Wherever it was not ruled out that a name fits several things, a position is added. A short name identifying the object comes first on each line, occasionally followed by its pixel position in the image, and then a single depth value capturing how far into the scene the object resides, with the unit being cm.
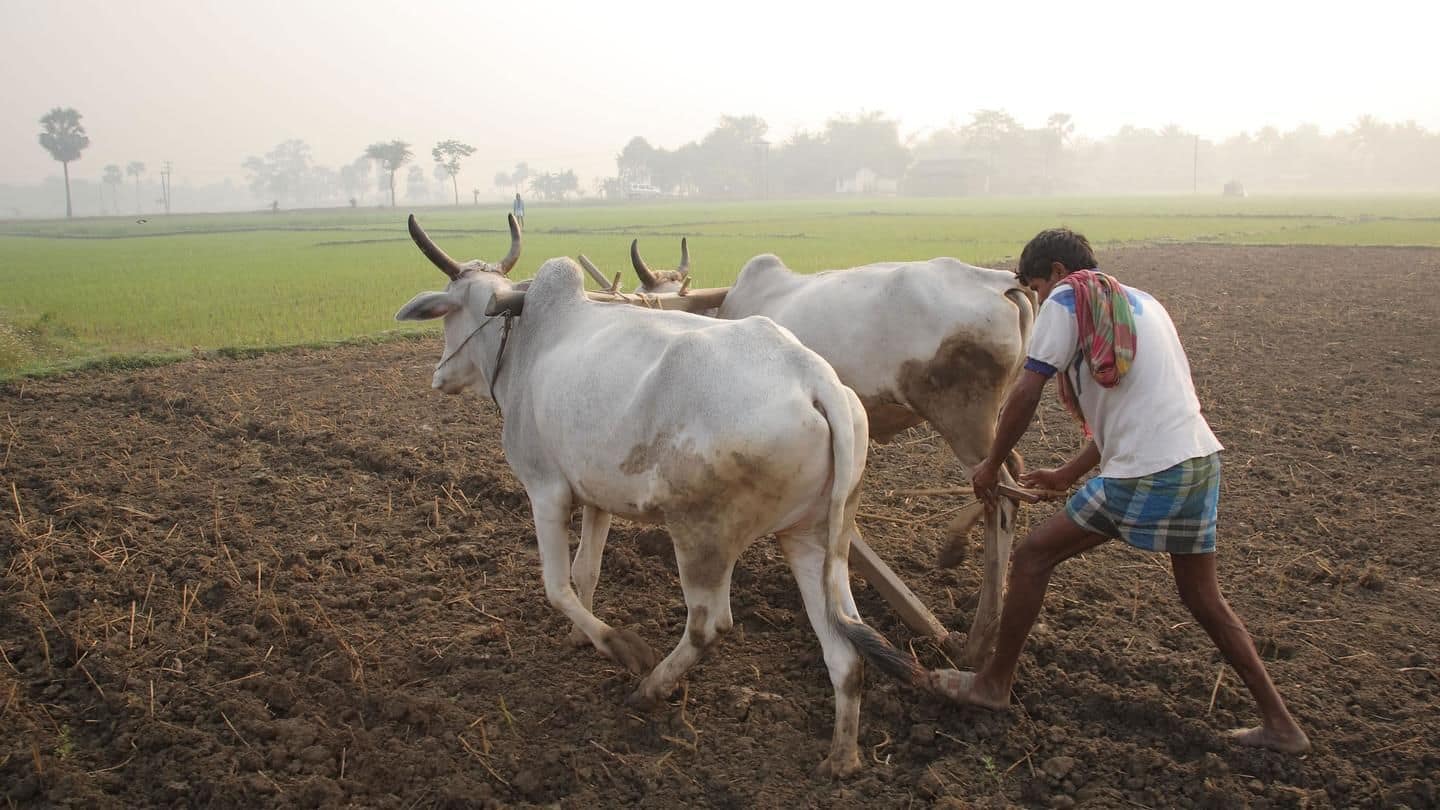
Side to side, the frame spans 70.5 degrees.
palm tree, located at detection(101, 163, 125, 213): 13962
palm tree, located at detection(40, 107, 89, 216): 7994
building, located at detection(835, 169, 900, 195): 11489
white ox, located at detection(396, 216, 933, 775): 361
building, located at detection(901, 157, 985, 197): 9738
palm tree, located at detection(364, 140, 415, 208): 8119
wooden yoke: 529
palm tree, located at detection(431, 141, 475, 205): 7544
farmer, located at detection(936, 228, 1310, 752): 346
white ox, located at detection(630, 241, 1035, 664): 525
